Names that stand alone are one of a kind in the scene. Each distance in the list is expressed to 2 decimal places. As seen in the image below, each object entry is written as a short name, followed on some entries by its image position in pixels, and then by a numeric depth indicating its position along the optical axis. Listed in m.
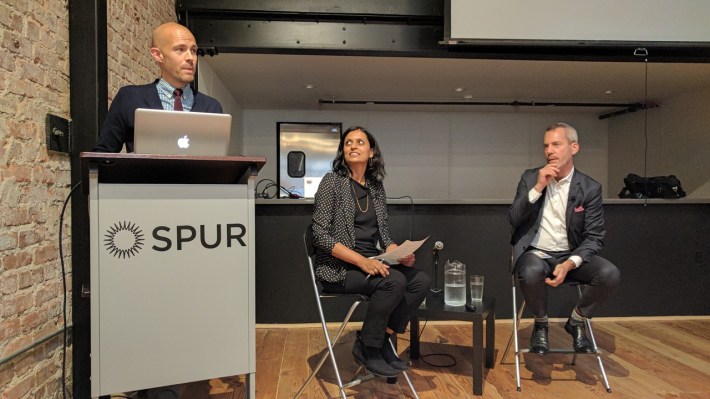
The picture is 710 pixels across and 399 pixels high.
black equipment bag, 3.83
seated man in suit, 2.39
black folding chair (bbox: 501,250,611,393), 2.33
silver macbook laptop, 1.27
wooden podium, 1.29
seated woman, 2.11
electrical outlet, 1.80
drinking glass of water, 2.71
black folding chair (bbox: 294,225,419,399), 2.04
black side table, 2.28
